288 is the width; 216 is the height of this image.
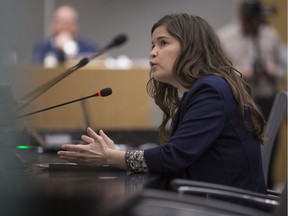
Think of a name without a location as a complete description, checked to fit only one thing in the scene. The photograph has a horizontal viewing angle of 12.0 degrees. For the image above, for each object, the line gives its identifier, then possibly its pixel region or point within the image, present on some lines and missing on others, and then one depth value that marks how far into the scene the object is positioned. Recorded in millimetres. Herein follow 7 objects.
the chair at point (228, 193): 3882
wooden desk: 10076
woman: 4273
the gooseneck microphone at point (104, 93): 4959
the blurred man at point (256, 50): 11503
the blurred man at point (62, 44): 11510
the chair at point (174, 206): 3212
